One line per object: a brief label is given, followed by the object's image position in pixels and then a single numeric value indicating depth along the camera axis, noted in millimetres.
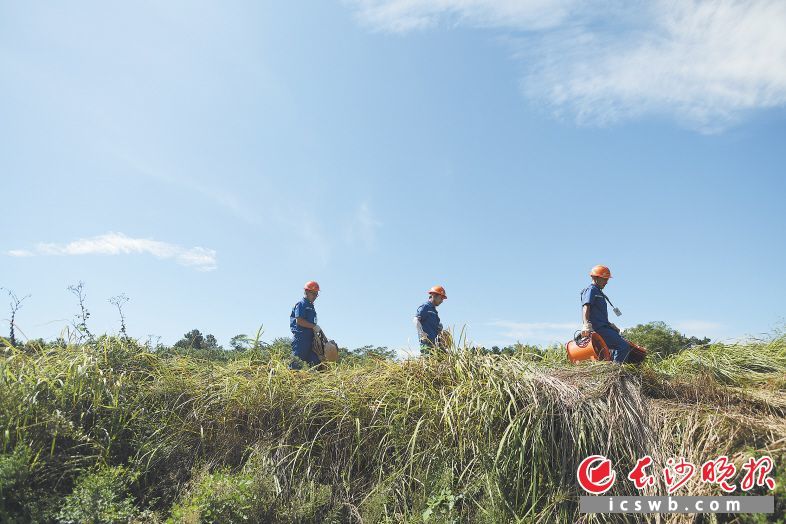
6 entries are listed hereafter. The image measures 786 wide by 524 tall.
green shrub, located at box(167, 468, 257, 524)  3512
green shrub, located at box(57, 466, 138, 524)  3498
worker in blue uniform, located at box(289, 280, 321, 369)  7293
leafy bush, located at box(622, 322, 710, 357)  10766
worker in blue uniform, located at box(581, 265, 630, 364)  6348
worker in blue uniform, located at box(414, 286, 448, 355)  7375
